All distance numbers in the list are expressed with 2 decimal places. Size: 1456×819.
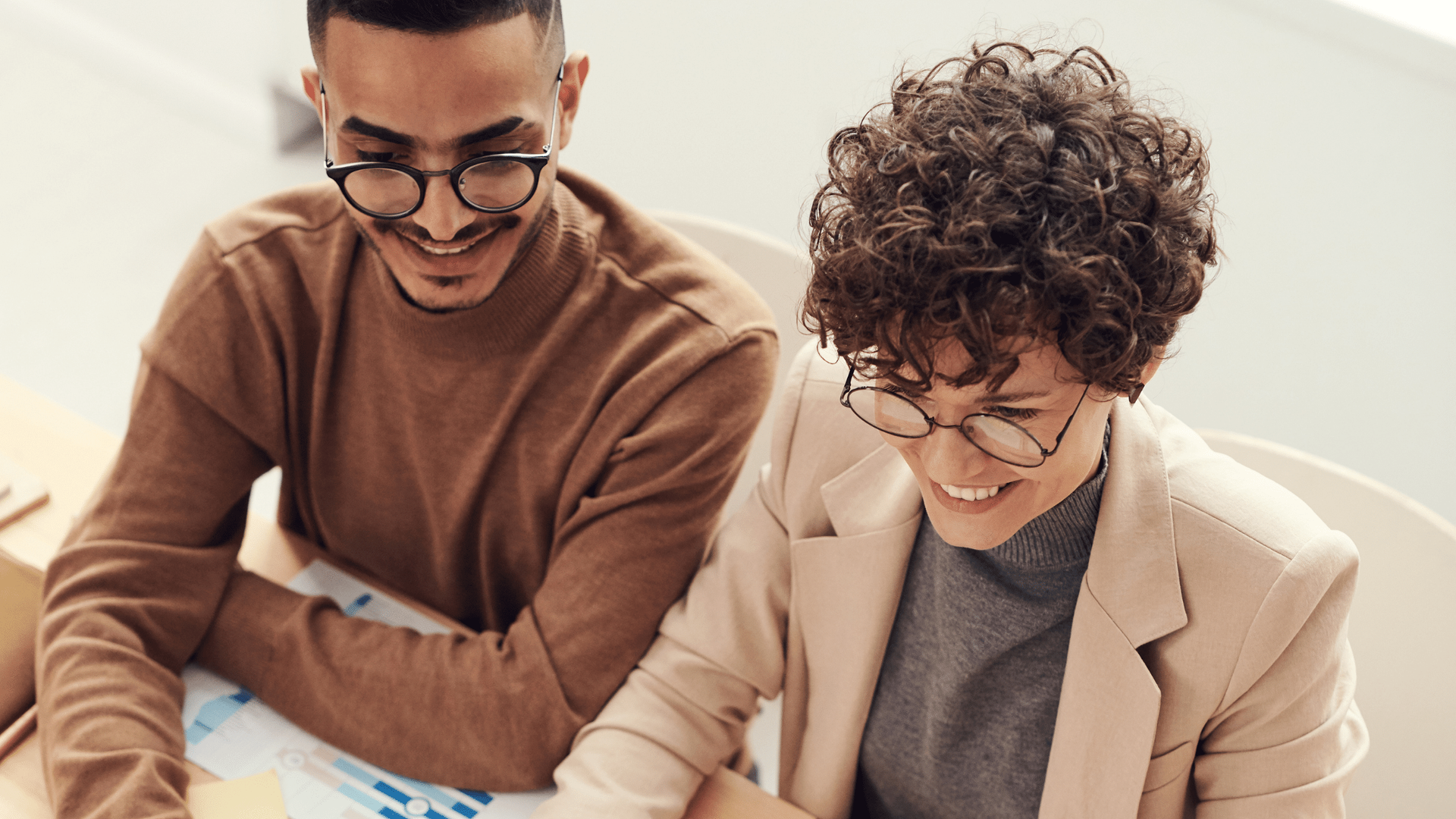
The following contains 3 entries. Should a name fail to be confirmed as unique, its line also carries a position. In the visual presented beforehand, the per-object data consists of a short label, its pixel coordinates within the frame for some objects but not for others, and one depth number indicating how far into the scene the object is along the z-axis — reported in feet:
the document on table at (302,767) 4.20
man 4.00
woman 2.86
